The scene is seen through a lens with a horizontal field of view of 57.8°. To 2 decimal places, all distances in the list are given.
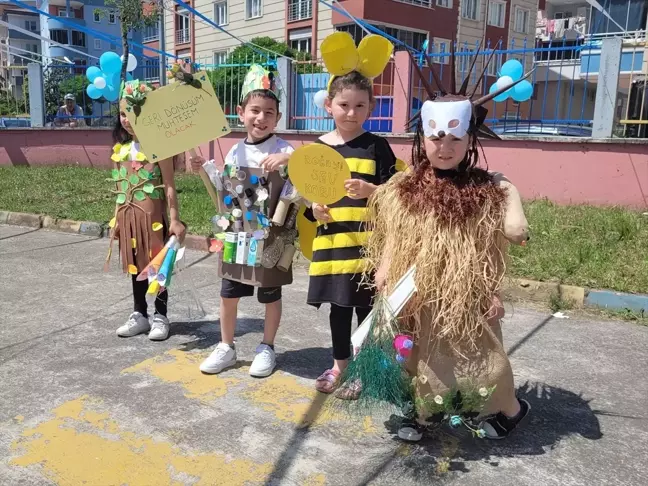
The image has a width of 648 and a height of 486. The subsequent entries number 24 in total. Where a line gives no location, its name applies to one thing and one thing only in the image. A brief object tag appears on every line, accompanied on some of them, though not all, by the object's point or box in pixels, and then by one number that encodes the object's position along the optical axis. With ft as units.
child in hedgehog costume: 7.47
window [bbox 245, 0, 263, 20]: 78.02
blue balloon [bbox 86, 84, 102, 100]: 11.84
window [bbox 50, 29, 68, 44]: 131.36
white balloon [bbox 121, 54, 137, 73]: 18.00
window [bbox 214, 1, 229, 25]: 83.20
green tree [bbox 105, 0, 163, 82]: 40.86
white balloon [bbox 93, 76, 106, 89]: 11.81
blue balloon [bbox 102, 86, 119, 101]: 11.84
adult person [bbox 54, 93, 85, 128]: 38.62
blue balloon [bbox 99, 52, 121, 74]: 11.82
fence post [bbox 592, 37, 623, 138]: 23.36
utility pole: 36.16
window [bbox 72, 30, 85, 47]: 132.87
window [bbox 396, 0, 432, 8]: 70.74
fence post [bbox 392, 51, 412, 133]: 28.71
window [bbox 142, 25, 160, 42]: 100.06
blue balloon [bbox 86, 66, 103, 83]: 12.13
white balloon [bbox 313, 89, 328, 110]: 9.74
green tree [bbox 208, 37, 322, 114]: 34.24
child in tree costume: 11.79
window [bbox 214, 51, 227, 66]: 80.45
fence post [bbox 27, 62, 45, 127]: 38.81
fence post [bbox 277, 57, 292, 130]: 33.14
